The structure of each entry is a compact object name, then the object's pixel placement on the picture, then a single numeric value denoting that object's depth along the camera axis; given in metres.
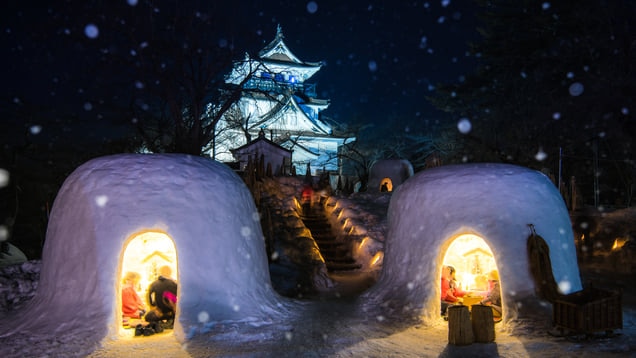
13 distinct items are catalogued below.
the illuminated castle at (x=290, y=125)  28.66
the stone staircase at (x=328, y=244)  14.34
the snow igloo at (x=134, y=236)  6.76
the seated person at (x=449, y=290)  8.94
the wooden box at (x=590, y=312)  6.21
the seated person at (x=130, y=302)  7.97
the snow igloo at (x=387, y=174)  22.97
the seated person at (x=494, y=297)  8.52
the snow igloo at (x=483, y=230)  7.43
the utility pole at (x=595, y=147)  17.07
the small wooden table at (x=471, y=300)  7.46
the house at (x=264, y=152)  23.20
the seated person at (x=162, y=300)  7.51
